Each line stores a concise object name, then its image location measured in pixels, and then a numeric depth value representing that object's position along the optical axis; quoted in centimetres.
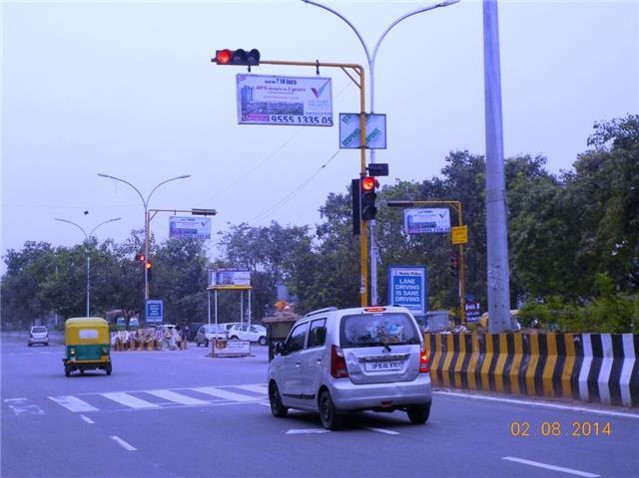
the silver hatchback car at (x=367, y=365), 1391
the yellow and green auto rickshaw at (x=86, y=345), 3170
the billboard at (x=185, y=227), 5347
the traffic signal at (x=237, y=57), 1875
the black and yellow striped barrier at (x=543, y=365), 1479
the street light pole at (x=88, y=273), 6906
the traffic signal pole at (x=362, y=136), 2236
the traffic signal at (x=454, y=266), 3916
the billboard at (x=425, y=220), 4350
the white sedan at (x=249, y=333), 6412
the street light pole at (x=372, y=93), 2325
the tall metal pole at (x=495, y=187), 2012
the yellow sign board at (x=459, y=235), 3684
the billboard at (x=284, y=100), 2164
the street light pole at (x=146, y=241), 5086
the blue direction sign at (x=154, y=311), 5609
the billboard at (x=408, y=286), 2353
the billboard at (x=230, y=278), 5278
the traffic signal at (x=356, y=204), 2184
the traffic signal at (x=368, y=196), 2155
